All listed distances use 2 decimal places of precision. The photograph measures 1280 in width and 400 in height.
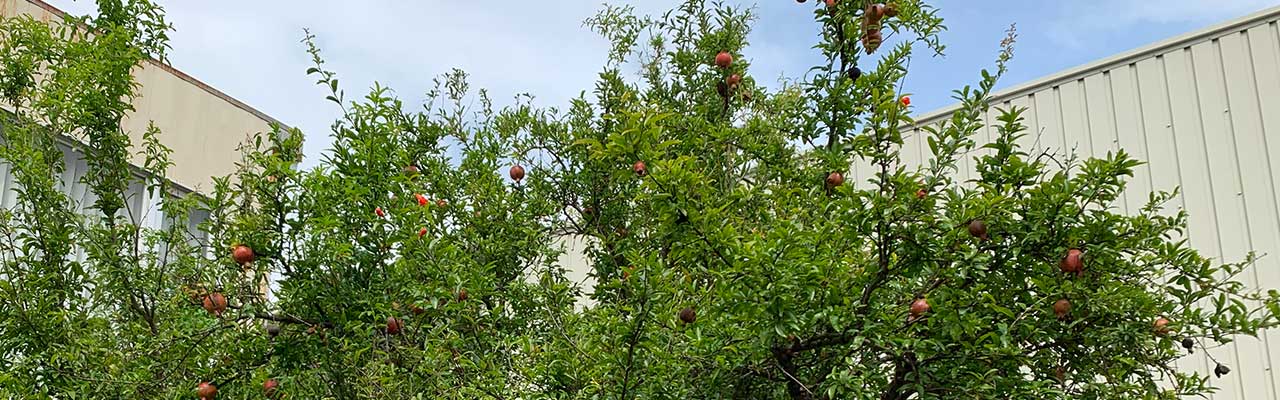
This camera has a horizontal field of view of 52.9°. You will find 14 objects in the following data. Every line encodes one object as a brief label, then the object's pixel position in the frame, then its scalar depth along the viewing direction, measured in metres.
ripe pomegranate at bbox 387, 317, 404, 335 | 4.68
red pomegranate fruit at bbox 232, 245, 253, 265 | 4.72
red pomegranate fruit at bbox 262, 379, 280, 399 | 4.72
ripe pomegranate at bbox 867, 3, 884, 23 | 4.75
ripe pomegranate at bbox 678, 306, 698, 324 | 3.93
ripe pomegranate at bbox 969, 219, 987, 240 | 3.66
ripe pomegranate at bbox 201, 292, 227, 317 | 4.83
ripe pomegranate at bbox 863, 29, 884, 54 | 4.81
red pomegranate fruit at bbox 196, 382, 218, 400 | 4.73
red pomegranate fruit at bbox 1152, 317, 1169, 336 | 3.89
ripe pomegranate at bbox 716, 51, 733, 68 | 5.62
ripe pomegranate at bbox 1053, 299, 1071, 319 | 3.76
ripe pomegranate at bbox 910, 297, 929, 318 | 3.72
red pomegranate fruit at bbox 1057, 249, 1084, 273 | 3.73
